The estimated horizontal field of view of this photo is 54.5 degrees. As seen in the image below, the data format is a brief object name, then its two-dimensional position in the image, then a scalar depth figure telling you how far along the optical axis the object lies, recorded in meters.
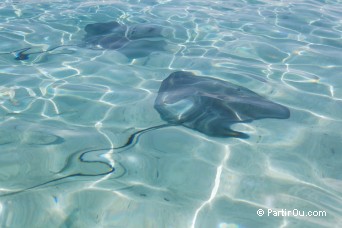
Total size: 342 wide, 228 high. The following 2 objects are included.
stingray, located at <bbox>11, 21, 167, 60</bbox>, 5.91
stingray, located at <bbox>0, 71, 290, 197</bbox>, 3.62
